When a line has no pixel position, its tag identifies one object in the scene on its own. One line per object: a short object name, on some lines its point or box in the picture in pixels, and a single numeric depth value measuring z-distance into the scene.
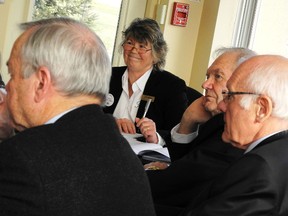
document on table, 2.61
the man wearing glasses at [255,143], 1.49
